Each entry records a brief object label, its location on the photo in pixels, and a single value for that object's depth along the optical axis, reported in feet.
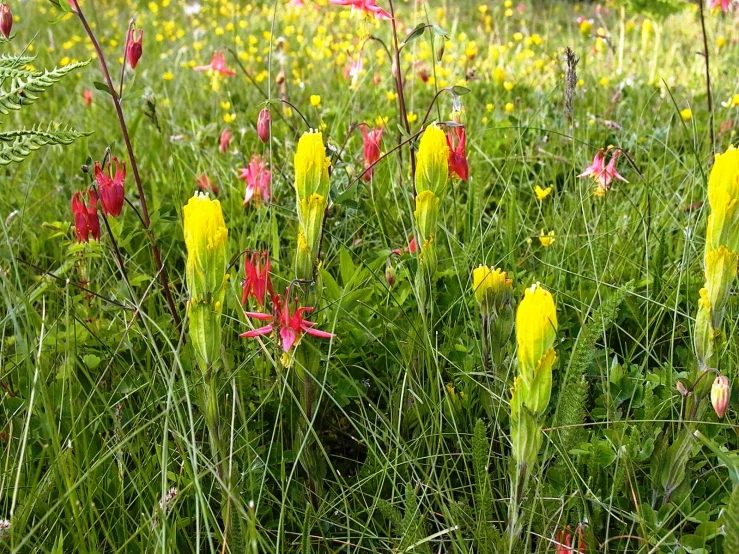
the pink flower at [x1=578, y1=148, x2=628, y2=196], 2.38
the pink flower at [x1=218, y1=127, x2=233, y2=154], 3.12
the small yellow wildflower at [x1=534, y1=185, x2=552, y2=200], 2.57
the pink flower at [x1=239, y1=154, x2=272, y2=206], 2.55
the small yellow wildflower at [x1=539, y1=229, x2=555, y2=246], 2.39
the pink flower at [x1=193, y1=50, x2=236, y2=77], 3.47
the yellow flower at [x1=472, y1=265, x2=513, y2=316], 1.66
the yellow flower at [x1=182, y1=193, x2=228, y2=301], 1.30
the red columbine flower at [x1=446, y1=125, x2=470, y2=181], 2.01
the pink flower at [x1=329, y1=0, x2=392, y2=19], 2.29
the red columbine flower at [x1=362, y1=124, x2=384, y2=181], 2.30
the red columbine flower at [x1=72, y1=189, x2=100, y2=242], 1.98
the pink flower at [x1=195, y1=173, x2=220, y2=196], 2.87
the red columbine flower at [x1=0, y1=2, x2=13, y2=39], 1.98
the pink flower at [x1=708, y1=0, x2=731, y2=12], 3.09
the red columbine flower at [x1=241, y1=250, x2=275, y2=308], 1.73
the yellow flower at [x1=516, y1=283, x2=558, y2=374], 1.19
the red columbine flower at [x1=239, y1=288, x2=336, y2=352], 1.58
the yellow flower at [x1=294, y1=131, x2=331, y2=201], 1.52
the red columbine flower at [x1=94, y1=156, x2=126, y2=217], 1.92
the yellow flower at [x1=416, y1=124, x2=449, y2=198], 1.54
